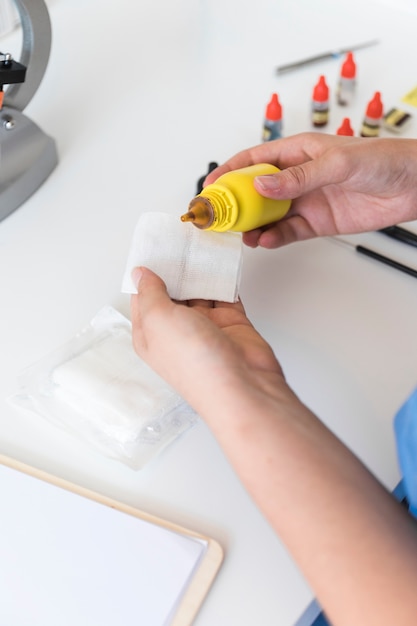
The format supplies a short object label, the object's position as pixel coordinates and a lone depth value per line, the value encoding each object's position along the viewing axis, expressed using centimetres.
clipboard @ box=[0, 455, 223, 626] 54
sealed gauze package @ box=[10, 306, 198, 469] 63
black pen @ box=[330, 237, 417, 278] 80
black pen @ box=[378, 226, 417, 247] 83
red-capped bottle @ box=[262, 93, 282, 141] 94
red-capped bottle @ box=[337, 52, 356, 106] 103
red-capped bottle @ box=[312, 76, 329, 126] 97
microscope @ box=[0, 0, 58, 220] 87
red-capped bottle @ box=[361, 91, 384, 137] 95
